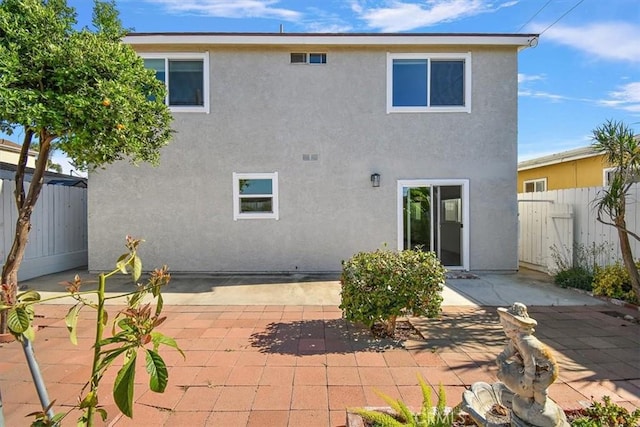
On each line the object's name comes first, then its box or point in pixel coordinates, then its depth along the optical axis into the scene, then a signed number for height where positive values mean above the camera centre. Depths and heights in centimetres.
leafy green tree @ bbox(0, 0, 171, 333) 450 +159
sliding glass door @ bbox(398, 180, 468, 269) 958 -29
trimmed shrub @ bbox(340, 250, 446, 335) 465 -108
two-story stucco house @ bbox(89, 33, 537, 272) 948 +125
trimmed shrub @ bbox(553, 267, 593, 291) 766 -159
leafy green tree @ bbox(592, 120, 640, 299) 638 +84
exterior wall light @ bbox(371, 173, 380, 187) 941 +76
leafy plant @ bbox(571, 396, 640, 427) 268 -163
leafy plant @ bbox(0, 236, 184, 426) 144 -57
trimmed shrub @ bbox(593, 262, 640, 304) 664 -150
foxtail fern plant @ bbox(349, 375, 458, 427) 259 -158
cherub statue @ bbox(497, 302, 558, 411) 228 -104
